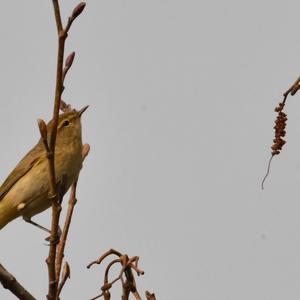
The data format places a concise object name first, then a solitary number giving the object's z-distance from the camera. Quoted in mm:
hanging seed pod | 6523
